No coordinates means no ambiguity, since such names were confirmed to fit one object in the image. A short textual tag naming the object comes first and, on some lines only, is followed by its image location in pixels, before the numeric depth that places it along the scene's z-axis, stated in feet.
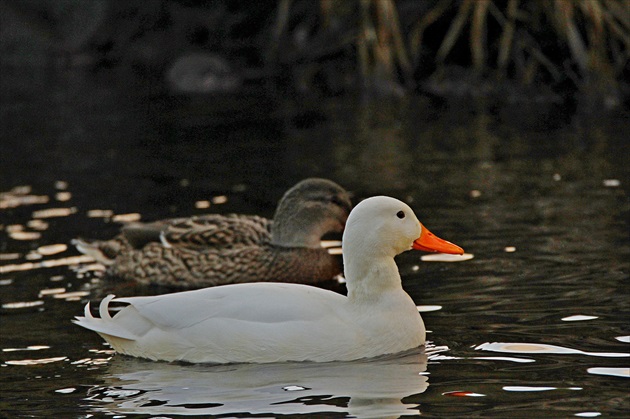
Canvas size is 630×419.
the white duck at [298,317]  47.98
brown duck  67.10
